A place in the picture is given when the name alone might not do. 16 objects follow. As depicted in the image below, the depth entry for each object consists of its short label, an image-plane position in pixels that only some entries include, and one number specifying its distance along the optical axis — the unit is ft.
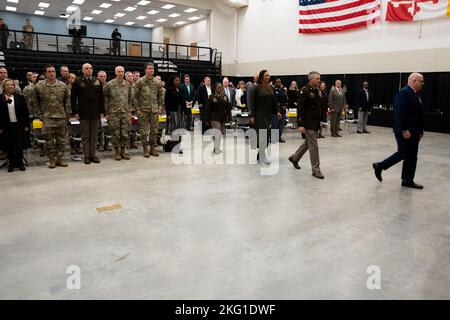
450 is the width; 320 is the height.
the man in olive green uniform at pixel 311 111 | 18.35
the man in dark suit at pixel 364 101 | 35.73
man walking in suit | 16.43
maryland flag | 39.52
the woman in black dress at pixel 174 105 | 27.48
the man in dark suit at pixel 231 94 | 35.90
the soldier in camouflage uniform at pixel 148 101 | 23.22
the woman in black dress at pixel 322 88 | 32.33
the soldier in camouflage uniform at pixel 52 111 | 20.45
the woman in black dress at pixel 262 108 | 20.94
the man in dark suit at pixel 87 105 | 21.30
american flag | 46.50
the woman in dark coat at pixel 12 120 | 19.61
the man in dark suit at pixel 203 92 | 29.65
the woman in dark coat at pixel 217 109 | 23.68
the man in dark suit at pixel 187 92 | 31.91
